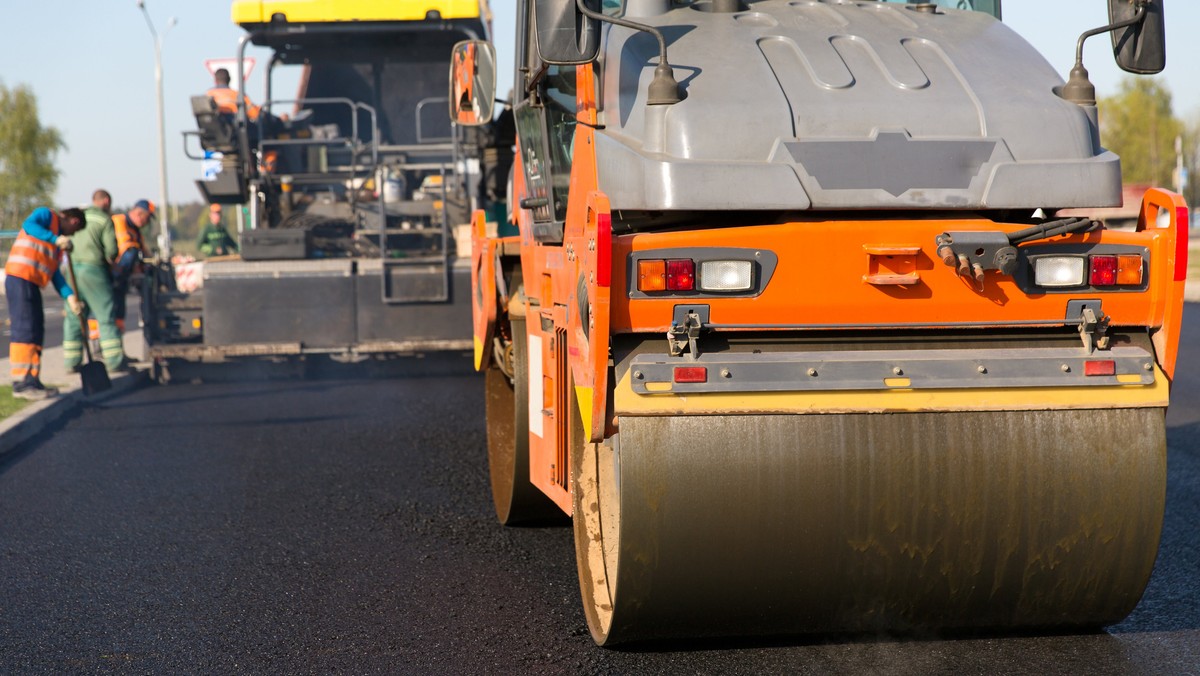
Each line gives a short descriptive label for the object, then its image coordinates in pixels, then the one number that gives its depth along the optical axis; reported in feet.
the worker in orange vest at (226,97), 39.83
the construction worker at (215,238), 54.81
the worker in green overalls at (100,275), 42.06
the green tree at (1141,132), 190.49
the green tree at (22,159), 153.58
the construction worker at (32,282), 35.65
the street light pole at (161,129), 110.48
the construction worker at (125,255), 42.93
